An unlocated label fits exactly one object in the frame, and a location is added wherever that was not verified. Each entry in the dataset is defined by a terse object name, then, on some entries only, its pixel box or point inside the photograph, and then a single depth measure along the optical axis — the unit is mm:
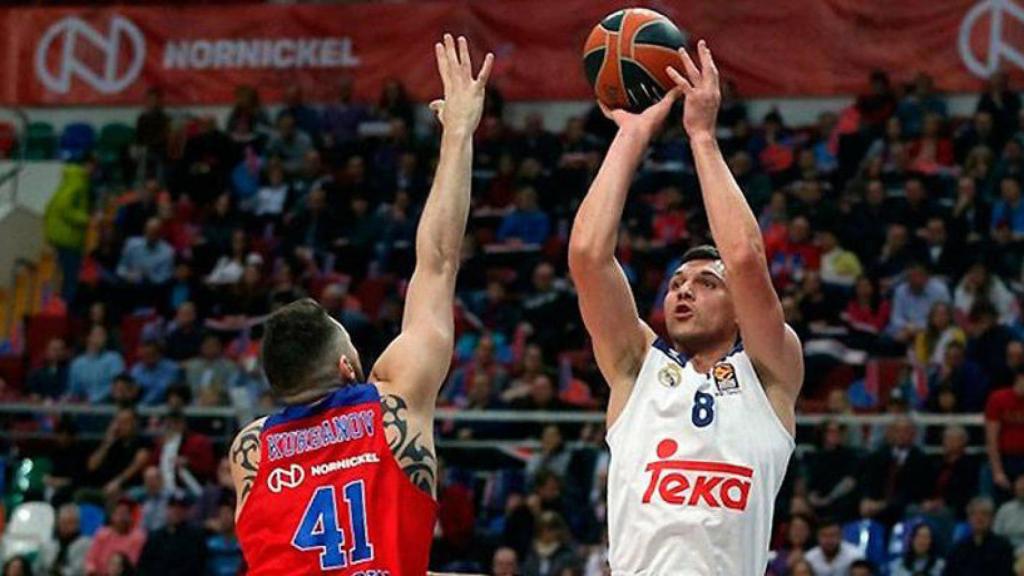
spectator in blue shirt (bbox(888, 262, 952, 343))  18000
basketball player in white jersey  6359
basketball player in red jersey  5977
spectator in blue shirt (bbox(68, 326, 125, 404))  20062
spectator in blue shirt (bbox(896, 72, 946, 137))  20594
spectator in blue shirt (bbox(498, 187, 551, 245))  20453
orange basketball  6992
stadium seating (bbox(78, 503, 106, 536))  17781
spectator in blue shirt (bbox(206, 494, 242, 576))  16344
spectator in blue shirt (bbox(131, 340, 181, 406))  19641
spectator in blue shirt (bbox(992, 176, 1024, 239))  18875
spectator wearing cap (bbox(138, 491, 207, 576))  16406
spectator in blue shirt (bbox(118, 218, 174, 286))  21594
